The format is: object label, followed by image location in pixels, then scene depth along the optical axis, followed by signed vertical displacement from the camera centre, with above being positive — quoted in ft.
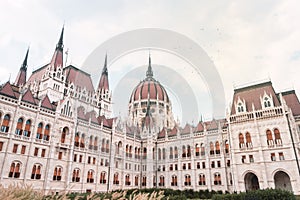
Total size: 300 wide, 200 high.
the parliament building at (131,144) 102.68 +19.24
